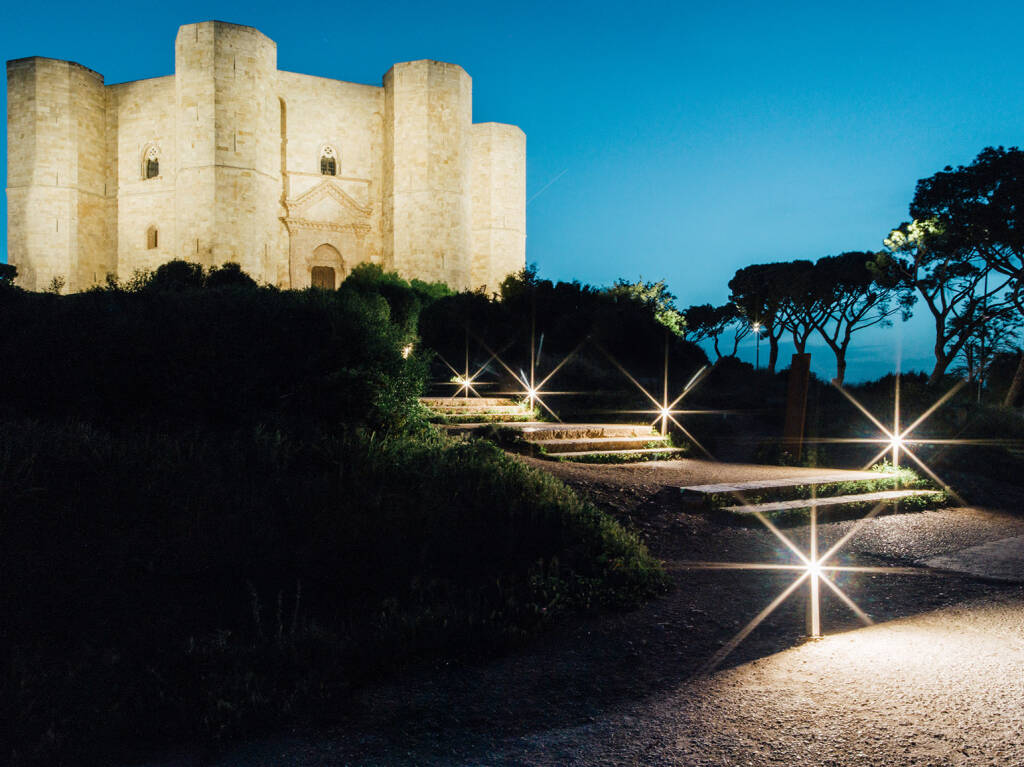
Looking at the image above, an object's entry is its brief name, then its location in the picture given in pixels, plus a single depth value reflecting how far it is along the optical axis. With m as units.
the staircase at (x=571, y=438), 7.97
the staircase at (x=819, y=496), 5.93
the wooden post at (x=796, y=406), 8.62
